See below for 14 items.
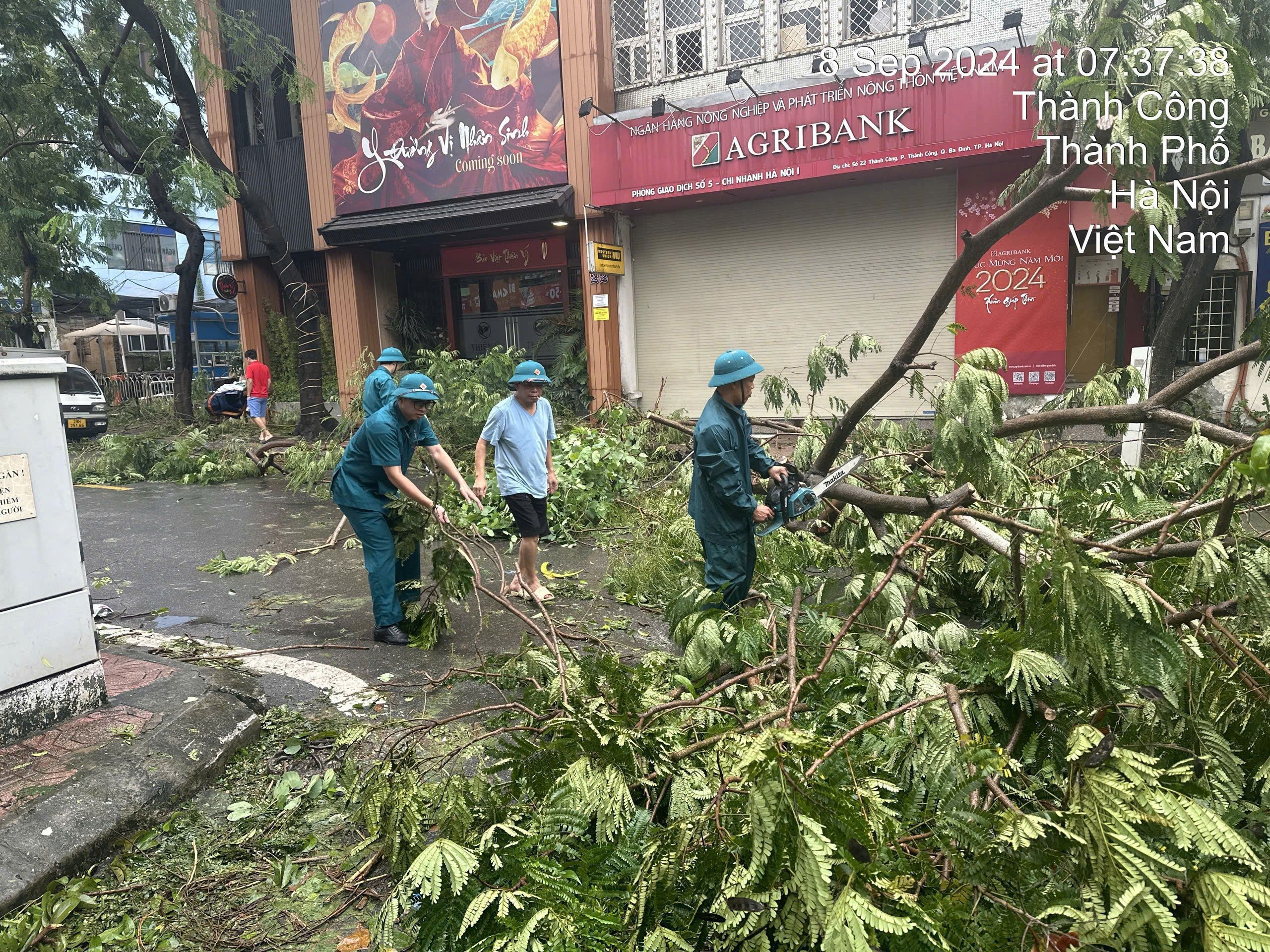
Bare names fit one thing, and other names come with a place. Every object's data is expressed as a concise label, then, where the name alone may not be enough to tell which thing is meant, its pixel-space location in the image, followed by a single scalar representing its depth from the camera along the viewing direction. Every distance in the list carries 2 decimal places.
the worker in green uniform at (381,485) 5.23
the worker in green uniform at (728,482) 4.33
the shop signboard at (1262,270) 11.23
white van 16.05
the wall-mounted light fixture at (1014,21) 10.29
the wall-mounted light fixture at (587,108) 12.79
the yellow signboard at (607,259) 13.38
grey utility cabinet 3.64
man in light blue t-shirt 6.09
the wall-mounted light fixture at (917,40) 10.73
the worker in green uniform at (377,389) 8.16
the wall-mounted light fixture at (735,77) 11.69
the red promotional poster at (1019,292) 11.18
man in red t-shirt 14.84
